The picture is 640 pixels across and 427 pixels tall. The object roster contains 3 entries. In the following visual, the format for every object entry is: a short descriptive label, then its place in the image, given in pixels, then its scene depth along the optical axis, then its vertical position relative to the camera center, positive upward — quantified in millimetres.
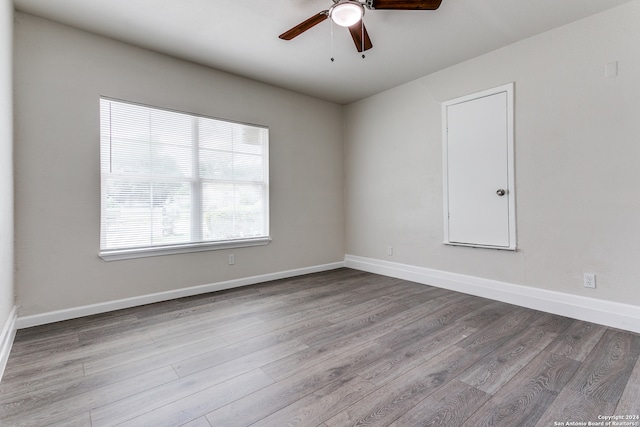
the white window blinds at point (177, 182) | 2967 +380
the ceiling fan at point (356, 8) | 2002 +1415
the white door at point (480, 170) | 3125 +476
